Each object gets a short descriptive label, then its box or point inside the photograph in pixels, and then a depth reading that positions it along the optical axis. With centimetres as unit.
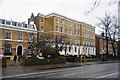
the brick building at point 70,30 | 2747
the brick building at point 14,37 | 2076
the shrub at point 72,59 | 1961
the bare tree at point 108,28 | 2683
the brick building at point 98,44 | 4352
